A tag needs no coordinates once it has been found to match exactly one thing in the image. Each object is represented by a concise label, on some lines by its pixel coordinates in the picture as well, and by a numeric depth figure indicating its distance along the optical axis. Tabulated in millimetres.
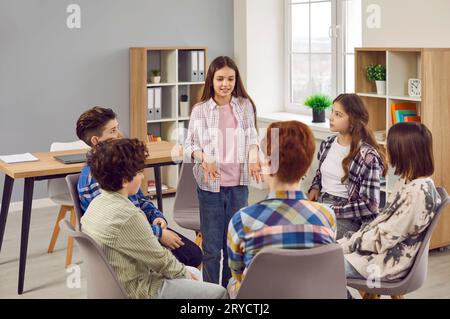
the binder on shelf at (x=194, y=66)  6012
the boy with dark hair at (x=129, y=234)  2271
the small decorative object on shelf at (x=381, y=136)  4531
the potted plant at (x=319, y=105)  5844
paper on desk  3915
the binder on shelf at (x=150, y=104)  5891
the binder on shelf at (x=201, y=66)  6066
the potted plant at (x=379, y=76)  4570
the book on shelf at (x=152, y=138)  6003
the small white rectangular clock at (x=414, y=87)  4375
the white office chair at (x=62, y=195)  4176
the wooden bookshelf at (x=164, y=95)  5902
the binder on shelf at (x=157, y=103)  5926
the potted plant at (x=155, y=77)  5977
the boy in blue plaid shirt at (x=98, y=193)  2871
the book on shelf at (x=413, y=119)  4379
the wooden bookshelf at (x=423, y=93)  4113
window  5949
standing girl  3170
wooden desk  3666
